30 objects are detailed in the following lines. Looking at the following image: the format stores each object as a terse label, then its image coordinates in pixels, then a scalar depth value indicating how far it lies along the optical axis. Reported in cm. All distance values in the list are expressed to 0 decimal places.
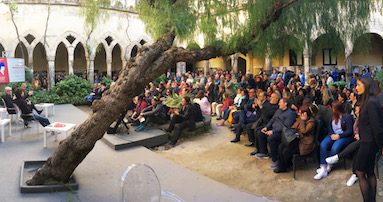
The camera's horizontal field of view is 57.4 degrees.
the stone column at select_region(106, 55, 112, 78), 2294
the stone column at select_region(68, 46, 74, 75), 2093
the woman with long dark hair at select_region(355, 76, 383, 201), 406
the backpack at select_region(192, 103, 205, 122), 996
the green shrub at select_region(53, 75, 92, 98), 1633
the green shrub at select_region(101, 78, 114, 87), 1811
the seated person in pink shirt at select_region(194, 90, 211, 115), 1158
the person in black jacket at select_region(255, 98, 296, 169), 668
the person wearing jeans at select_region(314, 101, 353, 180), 594
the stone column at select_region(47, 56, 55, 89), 2022
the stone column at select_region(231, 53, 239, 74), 2374
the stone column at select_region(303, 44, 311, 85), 2067
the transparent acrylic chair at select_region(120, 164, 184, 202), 314
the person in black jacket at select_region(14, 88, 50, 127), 877
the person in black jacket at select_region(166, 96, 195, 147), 919
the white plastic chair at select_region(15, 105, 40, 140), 866
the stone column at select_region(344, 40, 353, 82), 1843
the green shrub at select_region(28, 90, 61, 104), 1564
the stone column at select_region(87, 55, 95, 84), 2132
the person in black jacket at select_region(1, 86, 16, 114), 934
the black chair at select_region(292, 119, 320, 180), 616
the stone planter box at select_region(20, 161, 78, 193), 505
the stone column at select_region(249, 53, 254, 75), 2683
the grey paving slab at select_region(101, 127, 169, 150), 779
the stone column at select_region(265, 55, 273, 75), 2369
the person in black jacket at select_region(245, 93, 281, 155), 744
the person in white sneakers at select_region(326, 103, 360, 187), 554
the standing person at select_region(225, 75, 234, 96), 1255
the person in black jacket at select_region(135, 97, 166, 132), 925
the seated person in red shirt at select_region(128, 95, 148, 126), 973
